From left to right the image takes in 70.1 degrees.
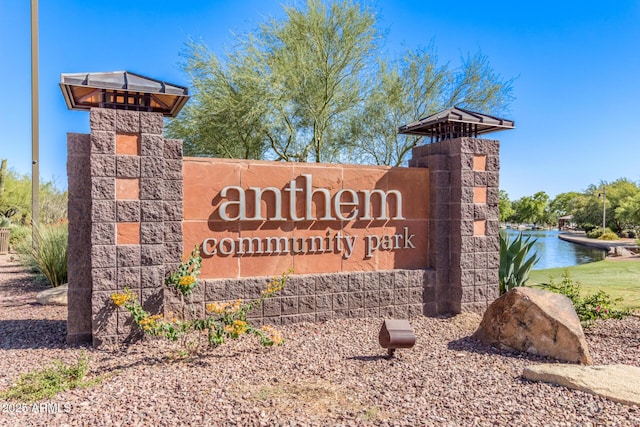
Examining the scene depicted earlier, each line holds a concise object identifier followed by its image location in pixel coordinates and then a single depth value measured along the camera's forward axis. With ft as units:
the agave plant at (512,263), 26.37
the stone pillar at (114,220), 17.43
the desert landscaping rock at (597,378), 12.97
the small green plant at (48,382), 12.55
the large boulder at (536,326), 16.58
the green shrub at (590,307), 21.40
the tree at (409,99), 49.47
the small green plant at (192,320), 16.03
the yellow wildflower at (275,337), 16.40
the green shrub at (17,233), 57.34
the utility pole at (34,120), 35.40
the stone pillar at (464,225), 23.41
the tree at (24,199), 81.56
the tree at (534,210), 315.17
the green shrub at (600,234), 130.11
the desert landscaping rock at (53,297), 24.95
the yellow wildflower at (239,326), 15.92
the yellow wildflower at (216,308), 16.22
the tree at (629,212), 119.24
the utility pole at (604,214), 143.27
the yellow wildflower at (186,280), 17.29
